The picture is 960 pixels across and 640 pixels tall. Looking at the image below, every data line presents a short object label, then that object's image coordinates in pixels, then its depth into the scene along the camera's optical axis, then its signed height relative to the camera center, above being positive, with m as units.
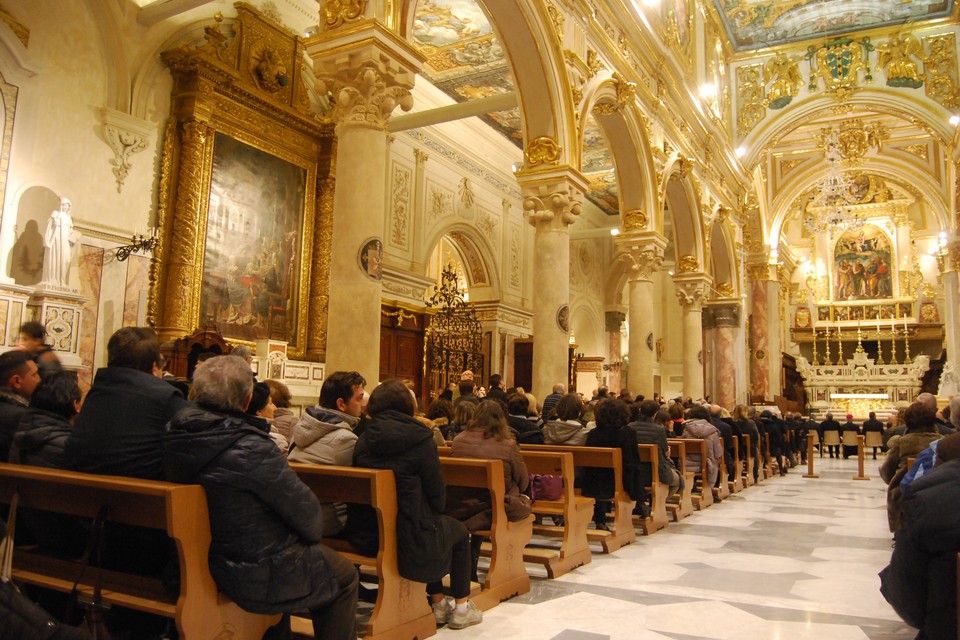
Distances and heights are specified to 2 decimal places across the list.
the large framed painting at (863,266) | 30.44 +6.00
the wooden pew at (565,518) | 5.15 -0.86
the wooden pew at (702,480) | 8.77 -0.91
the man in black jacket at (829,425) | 17.92 -0.41
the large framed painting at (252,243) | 10.89 +2.36
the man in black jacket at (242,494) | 2.55 -0.35
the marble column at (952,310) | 21.56 +3.04
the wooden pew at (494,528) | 4.31 -0.77
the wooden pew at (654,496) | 6.88 -0.89
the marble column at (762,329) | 24.11 +2.61
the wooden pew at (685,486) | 7.92 -0.90
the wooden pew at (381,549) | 3.39 -0.71
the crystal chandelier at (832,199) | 21.95 +6.89
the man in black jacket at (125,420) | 2.83 -0.11
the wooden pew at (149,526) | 2.49 -0.47
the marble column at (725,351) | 20.66 +1.55
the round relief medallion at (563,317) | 10.62 +1.22
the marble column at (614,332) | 24.97 +2.42
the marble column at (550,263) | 10.52 +1.99
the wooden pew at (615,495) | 6.01 -0.77
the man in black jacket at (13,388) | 3.53 +0.00
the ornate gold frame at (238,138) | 10.25 +3.93
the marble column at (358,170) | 6.59 +2.07
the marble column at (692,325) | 17.50 +1.93
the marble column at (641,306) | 14.16 +1.91
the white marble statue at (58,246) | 8.60 +1.67
